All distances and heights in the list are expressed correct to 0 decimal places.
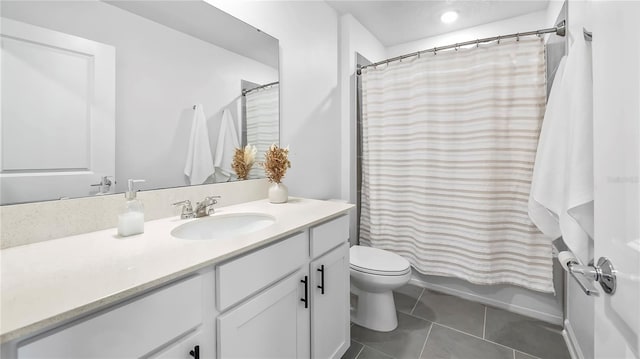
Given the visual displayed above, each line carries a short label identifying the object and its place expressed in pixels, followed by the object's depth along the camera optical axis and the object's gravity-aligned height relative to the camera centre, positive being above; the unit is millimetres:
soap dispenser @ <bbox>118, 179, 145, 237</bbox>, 928 -131
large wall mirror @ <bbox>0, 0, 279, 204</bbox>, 839 +339
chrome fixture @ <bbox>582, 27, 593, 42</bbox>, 844 +483
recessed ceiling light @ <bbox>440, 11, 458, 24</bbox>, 2309 +1439
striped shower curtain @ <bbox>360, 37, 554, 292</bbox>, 1781 +145
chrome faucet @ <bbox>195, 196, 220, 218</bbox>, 1226 -128
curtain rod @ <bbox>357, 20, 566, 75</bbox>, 1631 +946
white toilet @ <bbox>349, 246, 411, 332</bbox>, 1657 -666
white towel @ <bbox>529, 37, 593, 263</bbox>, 976 +88
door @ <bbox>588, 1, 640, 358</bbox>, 446 +19
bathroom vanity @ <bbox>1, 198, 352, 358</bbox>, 515 -282
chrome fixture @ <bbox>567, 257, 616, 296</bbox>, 522 -205
